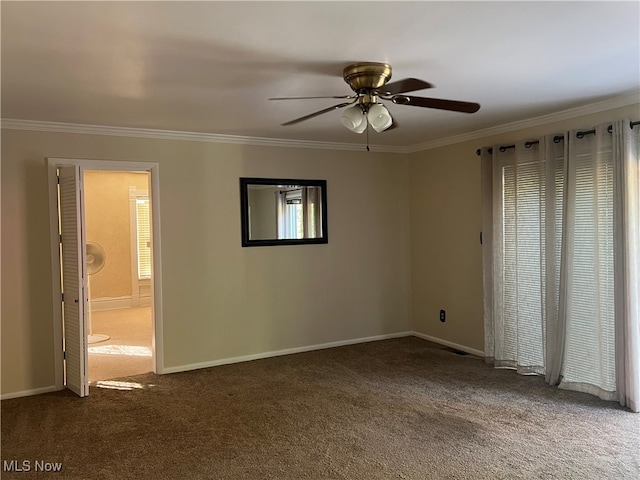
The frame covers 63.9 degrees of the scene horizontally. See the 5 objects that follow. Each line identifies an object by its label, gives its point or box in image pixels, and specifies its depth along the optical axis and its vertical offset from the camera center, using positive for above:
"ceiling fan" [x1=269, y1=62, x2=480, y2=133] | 2.69 +0.71
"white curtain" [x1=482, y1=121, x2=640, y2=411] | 3.62 -0.24
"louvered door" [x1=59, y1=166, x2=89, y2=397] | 4.06 -0.29
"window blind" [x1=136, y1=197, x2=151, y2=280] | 8.34 -0.03
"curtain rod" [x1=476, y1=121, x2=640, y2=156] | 3.71 +0.73
